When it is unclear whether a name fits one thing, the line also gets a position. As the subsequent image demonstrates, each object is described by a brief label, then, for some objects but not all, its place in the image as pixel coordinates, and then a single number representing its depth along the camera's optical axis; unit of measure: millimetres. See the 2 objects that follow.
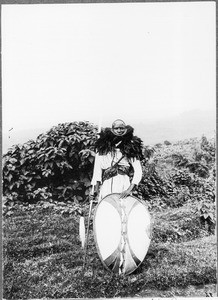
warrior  4980
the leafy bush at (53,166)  5035
